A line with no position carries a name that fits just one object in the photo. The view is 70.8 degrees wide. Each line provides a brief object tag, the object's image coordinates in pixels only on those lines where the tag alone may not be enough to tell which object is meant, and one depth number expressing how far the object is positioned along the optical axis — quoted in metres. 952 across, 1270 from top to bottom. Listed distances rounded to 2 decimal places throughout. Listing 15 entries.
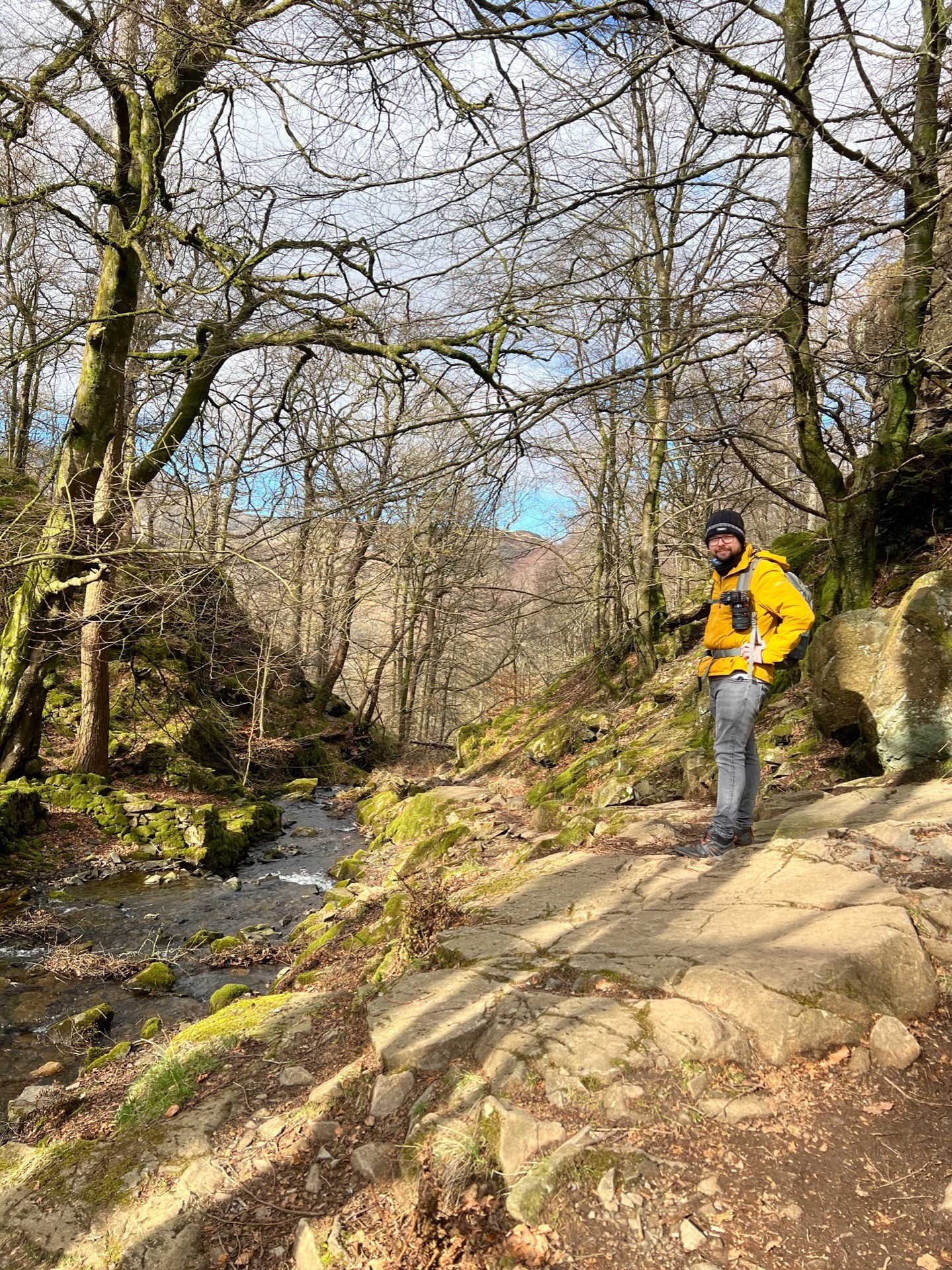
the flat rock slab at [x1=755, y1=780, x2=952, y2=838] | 4.34
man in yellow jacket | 4.35
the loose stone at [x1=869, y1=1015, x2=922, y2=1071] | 2.46
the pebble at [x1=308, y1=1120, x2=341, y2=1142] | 2.72
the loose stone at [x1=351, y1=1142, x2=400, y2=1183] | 2.43
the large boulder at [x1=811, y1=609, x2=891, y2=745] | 5.50
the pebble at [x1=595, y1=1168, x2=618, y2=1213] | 1.98
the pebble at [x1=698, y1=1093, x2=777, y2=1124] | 2.28
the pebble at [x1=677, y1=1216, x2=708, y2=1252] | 1.84
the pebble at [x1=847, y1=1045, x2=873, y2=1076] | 2.45
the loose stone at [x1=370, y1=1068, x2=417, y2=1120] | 2.72
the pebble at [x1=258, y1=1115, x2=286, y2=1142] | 2.83
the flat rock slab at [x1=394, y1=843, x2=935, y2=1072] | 2.59
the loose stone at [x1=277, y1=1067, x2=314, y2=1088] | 3.22
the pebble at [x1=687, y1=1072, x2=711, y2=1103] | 2.38
